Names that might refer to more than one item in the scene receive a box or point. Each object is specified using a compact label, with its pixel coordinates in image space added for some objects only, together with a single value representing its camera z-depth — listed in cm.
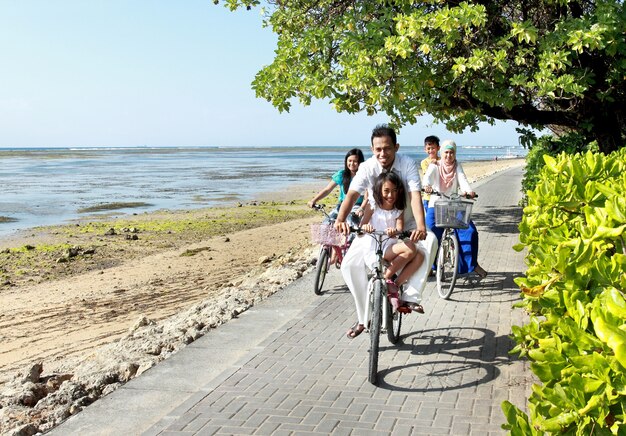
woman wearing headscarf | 886
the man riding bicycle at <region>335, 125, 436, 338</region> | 597
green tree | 1059
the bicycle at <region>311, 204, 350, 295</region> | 859
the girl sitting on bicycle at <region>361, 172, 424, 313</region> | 600
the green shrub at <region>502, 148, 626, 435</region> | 198
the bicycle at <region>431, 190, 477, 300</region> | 805
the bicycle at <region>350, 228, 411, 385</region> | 544
